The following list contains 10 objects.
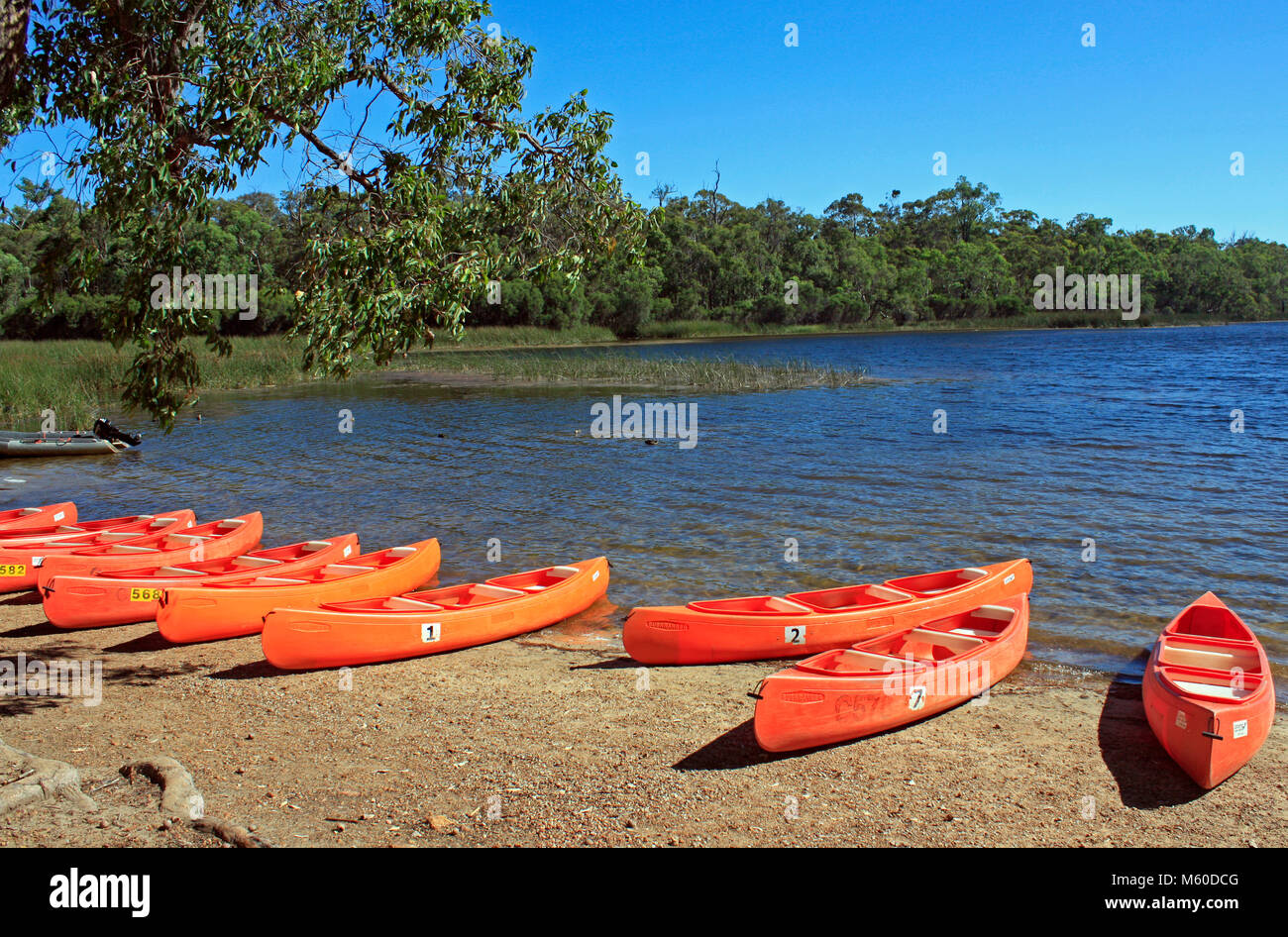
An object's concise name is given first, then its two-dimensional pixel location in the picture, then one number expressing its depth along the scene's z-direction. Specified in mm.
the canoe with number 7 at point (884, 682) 6266
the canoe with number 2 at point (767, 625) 8141
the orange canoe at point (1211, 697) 5930
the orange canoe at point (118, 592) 8914
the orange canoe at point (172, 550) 9797
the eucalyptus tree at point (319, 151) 6133
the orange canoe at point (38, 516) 11859
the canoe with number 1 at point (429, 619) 7896
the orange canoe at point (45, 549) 10453
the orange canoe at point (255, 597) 8609
